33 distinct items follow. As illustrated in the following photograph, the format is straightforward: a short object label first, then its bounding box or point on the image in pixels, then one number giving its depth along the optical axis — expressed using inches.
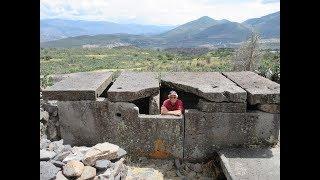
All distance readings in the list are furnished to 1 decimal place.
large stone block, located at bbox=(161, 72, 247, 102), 145.2
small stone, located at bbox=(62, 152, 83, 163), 123.4
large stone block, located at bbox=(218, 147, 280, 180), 124.7
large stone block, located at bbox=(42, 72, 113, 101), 153.3
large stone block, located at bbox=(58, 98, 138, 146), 152.8
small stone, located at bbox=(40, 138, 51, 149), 135.5
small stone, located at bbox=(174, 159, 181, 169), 149.3
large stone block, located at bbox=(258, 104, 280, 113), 146.8
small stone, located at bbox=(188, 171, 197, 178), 145.8
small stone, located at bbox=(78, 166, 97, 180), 117.6
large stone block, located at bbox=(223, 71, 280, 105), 144.5
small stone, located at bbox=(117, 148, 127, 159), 135.6
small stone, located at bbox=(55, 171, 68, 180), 111.9
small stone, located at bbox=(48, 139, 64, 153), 132.4
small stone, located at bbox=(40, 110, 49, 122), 162.8
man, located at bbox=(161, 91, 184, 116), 153.6
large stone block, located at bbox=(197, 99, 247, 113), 146.9
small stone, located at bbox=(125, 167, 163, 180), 138.1
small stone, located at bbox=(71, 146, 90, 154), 133.2
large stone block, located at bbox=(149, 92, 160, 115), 158.1
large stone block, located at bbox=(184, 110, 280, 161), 148.2
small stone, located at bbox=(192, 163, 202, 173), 148.9
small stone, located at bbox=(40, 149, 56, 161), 120.0
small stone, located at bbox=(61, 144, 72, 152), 131.7
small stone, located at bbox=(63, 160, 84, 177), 115.4
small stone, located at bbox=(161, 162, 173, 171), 148.3
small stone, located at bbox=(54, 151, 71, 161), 123.4
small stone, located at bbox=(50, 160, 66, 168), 119.2
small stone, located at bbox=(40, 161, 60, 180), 108.4
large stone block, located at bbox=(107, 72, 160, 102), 150.7
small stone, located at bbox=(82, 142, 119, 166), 124.4
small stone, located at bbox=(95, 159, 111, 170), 123.6
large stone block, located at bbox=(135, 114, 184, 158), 150.4
